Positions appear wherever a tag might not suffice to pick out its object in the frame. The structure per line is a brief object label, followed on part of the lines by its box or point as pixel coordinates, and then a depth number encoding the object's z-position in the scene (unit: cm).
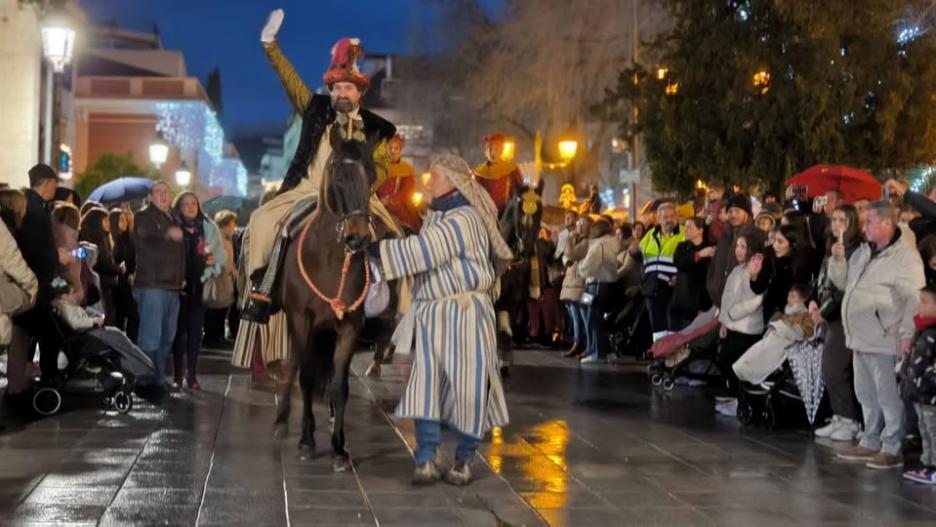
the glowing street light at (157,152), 3516
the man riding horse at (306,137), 1033
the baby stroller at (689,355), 1484
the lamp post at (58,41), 2089
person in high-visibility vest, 1727
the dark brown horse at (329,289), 945
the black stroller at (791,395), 1213
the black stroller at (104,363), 1247
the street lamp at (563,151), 3506
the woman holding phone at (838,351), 1152
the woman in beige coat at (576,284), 1964
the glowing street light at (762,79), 2328
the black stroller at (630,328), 1952
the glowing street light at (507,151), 1581
